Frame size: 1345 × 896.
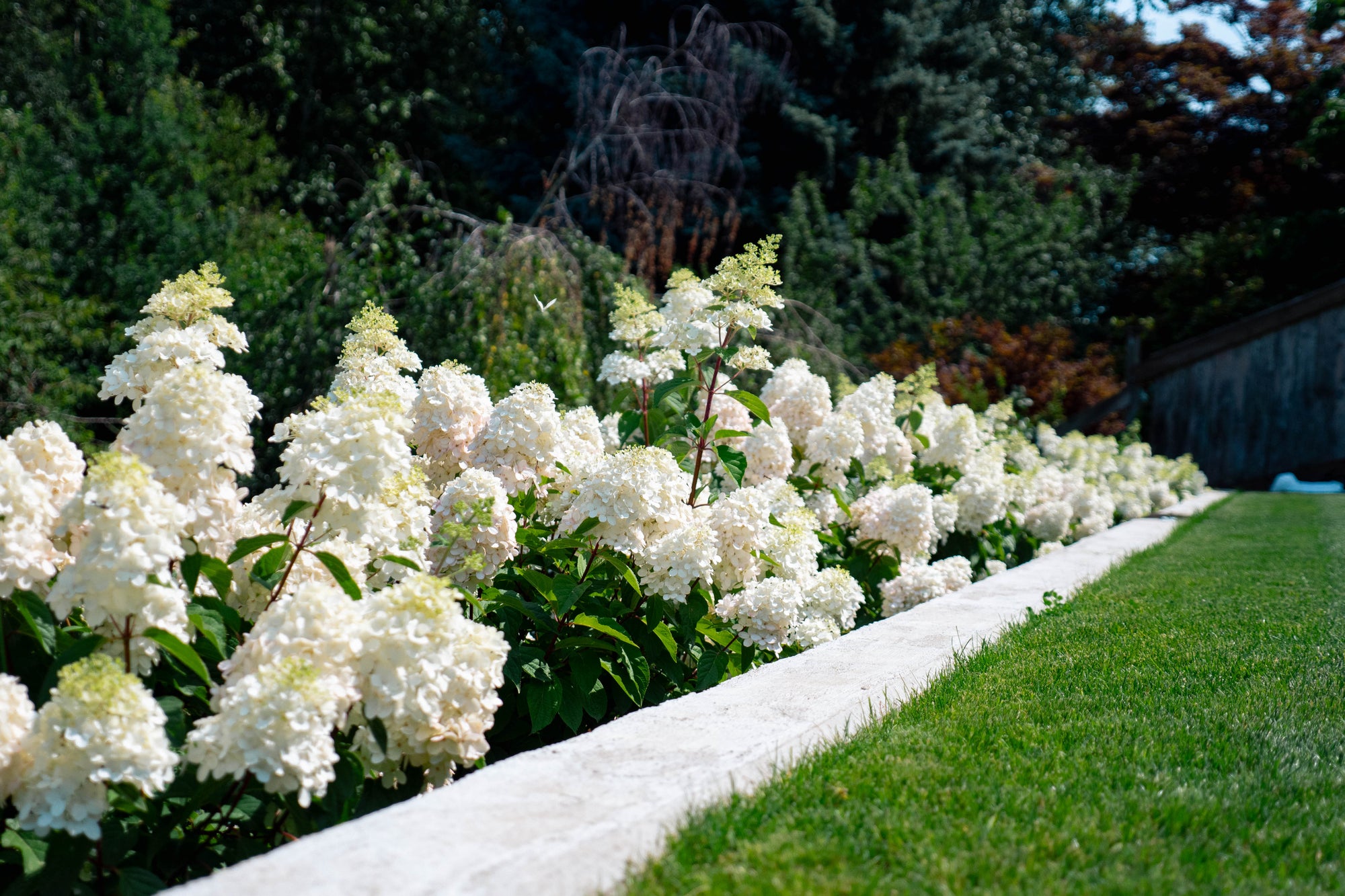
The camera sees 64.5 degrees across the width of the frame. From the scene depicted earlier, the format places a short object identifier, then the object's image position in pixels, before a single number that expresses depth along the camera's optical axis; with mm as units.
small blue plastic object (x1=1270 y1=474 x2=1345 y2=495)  12523
